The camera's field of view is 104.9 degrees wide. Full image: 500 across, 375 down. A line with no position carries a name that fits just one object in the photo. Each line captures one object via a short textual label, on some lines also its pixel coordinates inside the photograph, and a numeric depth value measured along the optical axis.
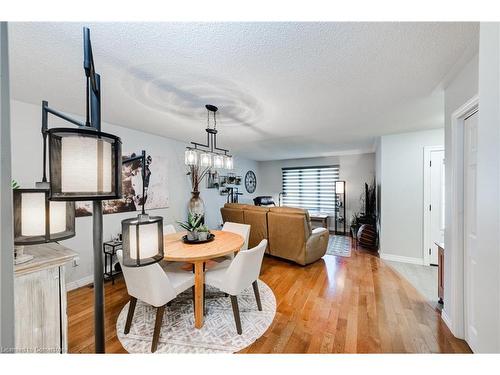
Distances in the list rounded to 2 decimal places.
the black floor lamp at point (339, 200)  5.65
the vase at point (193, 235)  2.21
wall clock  6.51
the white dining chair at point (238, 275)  1.72
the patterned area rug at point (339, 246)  3.93
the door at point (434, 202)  3.16
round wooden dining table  1.74
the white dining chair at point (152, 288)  1.52
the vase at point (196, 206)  2.30
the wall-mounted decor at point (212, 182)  4.70
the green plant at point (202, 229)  2.27
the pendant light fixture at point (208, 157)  2.23
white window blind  6.21
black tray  2.16
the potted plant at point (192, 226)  2.22
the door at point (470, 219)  1.56
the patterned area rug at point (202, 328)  1.59
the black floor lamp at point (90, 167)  0.52
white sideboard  1.08
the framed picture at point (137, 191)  2.88
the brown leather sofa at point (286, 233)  3.18
